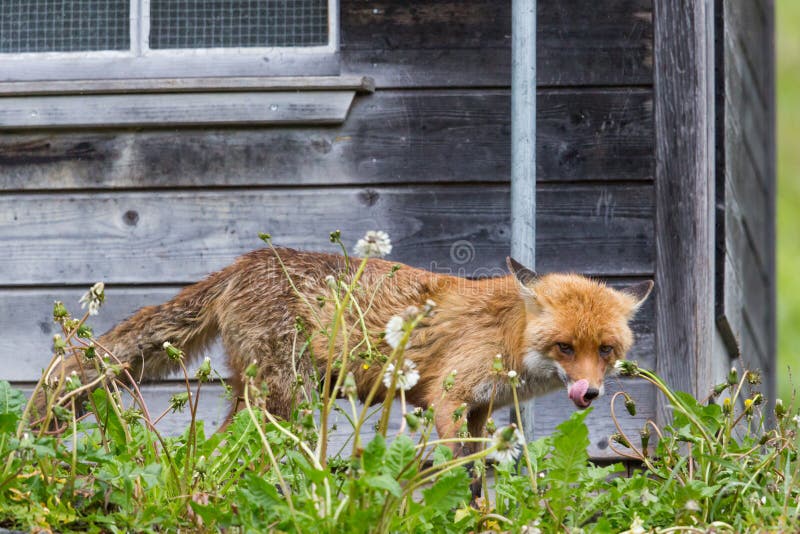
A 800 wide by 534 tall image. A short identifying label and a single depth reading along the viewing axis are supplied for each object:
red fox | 10.04
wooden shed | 11.47
